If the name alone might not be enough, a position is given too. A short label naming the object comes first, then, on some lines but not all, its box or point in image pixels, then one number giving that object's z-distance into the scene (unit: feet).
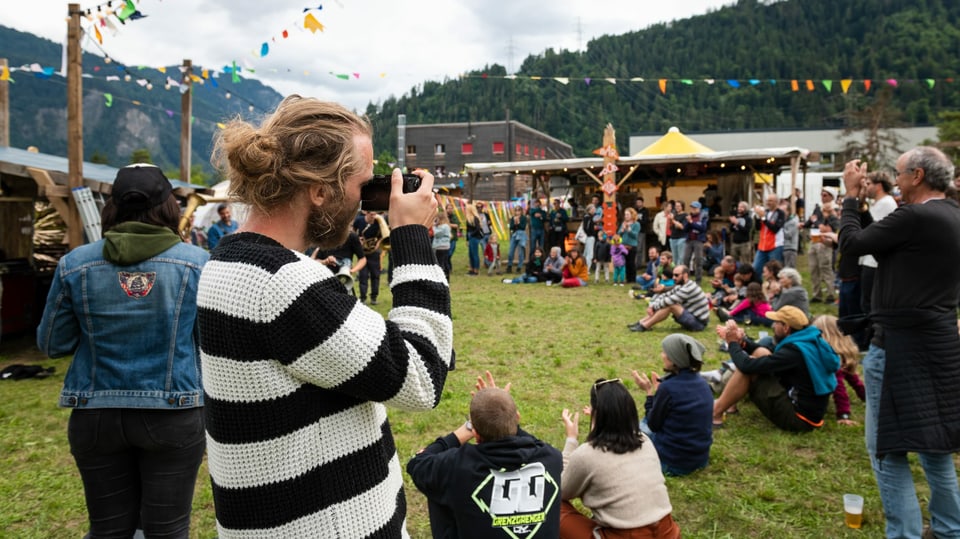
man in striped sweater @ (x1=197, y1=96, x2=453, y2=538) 3.50
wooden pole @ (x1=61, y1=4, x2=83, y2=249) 24.57
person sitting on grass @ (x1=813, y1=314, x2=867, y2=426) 16.97
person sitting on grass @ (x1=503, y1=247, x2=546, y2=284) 47.03
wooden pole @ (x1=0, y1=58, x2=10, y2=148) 33.89
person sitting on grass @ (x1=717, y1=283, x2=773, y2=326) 28.13
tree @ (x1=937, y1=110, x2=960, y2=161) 115.03
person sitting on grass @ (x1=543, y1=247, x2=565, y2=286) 45.88
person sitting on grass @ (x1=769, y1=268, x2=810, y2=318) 20.22
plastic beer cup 10.92
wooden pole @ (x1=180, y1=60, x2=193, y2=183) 38.02
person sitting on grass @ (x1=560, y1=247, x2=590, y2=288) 44.09
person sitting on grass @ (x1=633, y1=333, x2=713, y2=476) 12.77
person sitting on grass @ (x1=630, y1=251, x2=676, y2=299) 32.89
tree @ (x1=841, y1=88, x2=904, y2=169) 132.26
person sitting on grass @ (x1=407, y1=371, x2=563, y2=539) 7.74
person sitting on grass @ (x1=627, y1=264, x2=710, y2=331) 28.12
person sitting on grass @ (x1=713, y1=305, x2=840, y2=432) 14.92
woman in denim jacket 7.07
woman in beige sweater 9.30
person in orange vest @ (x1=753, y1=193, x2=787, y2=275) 35.12
